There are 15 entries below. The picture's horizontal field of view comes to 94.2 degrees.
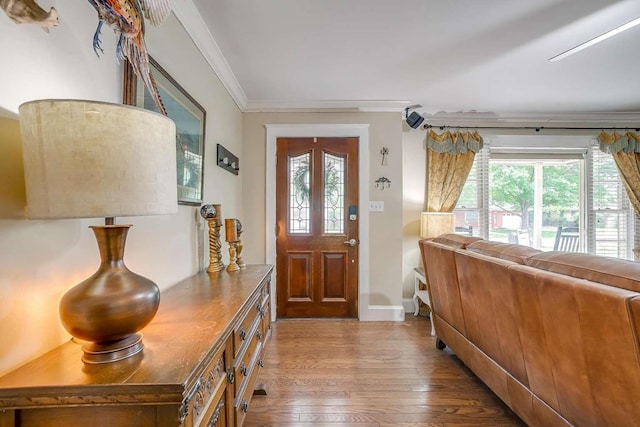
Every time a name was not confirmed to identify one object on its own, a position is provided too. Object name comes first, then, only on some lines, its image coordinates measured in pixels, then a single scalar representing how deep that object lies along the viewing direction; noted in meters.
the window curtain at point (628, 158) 3.66
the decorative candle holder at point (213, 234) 1.88
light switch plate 3.27
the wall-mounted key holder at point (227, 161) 2.39
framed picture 1.25
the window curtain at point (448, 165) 3.63
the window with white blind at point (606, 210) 3.77
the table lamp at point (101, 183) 0.64
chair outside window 3.83
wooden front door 3.27
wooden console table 0.66
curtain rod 3.72
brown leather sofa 1.01
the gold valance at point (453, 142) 3.63
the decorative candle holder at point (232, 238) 2.00
